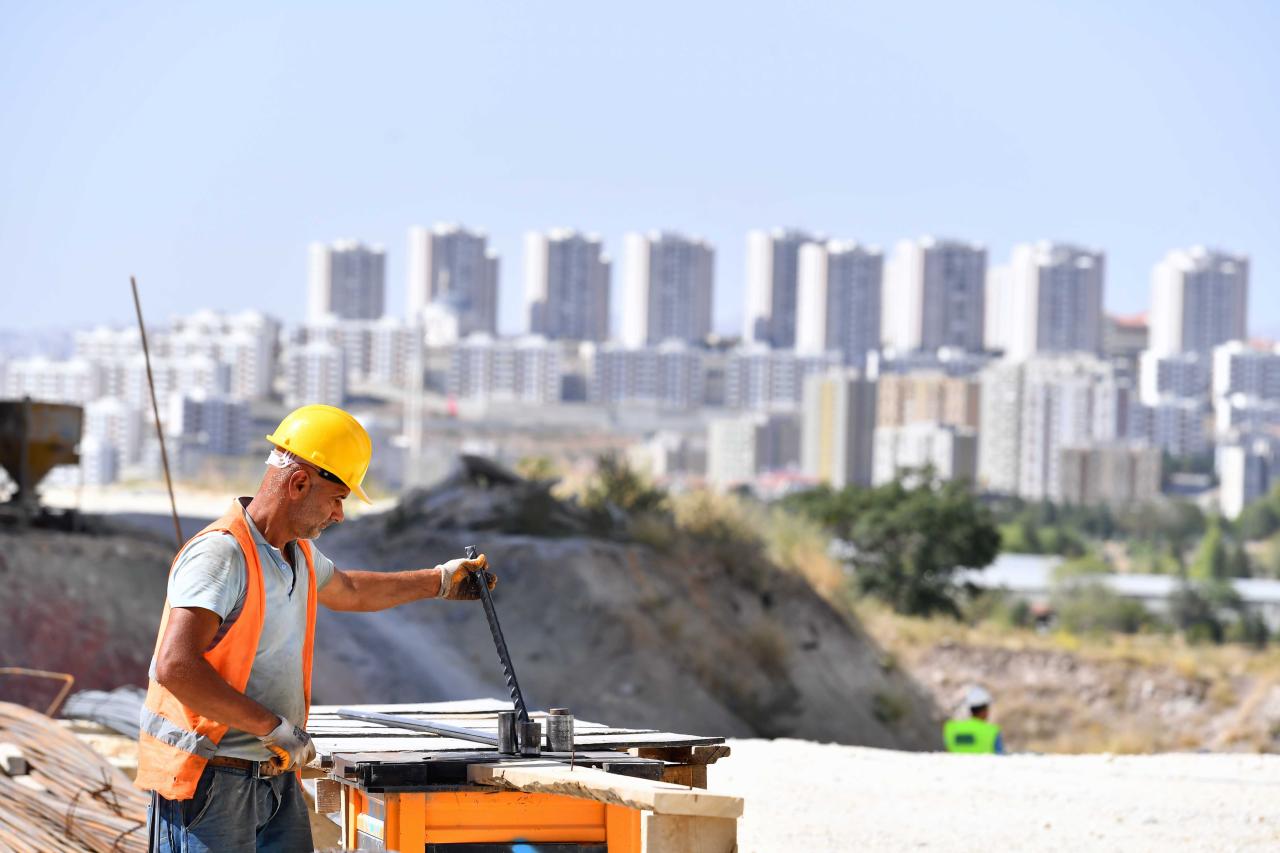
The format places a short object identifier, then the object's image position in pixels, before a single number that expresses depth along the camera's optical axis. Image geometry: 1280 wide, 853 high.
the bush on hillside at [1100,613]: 77.56
